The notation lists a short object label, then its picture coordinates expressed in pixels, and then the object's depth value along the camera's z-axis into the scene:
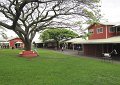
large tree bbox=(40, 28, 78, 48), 25.06
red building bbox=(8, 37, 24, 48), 31.47
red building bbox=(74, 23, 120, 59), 13.86
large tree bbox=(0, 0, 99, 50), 10.45
